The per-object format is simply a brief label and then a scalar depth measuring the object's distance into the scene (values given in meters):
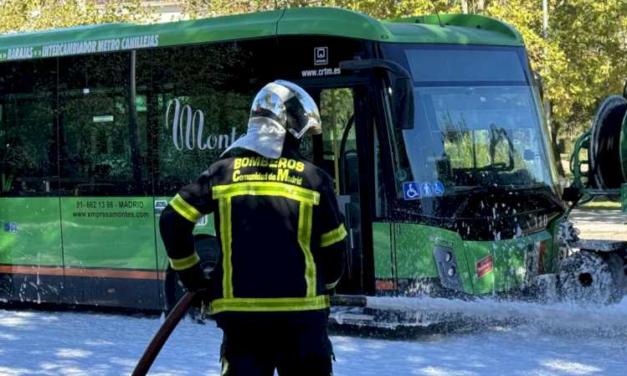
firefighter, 4.12
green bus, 9.22
